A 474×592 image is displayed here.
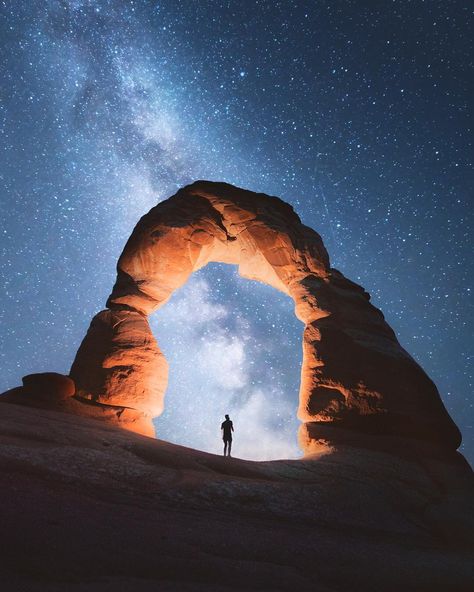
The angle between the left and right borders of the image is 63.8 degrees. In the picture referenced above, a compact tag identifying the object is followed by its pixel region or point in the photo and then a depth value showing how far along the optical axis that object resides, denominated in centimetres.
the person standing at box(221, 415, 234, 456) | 1061
